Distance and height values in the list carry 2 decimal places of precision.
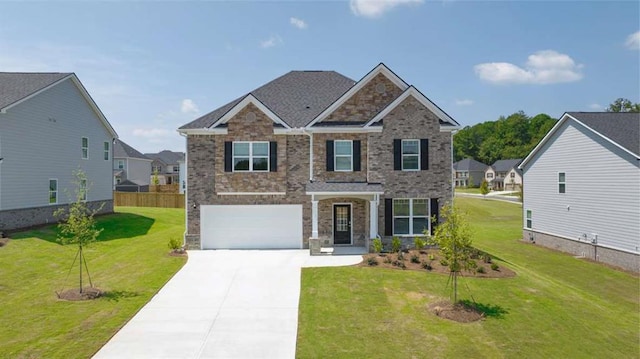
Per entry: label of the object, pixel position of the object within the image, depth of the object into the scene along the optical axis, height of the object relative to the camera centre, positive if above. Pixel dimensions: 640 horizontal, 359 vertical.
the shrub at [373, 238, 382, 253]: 17.47 -2.91
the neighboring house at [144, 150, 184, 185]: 62.66 +2.66
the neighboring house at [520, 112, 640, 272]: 17.98 -0.40
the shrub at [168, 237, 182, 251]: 18.16 -2.99
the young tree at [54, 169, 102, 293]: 12.49 -1.53
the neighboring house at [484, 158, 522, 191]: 80.25 +1.06
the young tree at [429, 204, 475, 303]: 11.95 -1.84
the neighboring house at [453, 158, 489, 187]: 93.12 +2.05
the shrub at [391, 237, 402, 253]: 17.50 -2.91
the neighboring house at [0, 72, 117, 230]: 20.30 +2.26
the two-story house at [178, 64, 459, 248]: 18.66 +0.64
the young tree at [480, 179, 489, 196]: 61.62 -1.11
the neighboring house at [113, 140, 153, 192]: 44.56 +1.68
